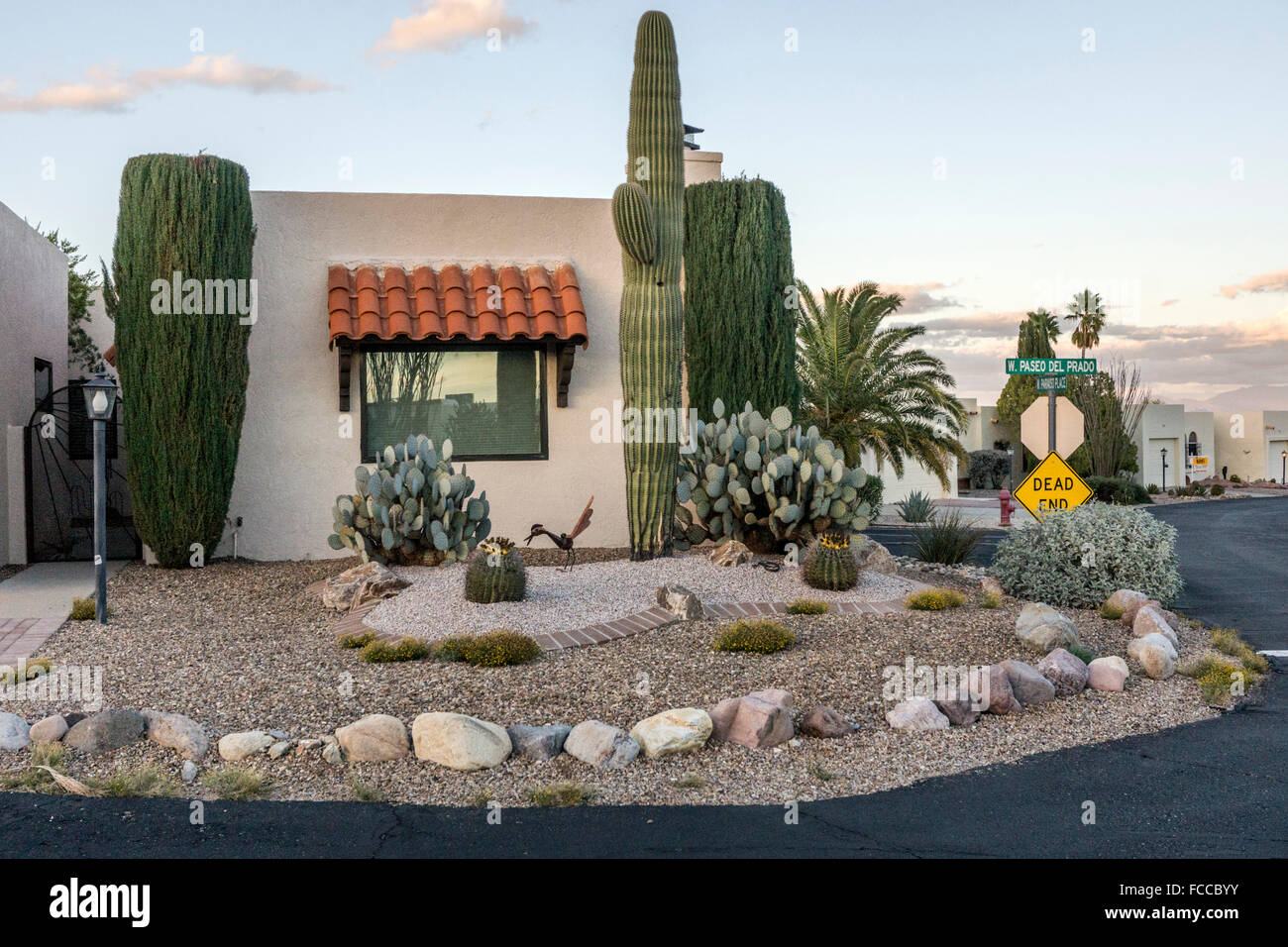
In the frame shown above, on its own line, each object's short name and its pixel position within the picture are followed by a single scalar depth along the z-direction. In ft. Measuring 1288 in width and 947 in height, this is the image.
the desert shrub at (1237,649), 24.53
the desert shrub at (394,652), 23.56
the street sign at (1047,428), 39.21
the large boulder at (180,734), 17.92
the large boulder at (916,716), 19.43
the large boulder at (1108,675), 22.31
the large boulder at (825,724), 18.75
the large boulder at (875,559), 34.68
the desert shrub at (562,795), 15.70
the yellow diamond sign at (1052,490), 35.63
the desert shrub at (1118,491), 86.48
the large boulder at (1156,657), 23.31
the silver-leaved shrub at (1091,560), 31.09
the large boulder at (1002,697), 20.57
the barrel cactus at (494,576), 27.68
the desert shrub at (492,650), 22.86
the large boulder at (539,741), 17.69
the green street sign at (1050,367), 37.45
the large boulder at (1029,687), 21.20
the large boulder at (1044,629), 24.34
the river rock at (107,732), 18.12
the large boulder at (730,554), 32.91
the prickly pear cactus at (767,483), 33.45
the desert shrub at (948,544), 40.60
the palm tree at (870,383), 63.67
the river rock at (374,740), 17.51
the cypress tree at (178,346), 36.45
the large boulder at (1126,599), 29.17
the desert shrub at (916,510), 55.62
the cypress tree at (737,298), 41.34
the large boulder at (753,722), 18.39
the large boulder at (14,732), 18.30
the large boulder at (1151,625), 26.37
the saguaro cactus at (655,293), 34.17
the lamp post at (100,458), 28.14
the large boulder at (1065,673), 22.03
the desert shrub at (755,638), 23.61
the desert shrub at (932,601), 28.66
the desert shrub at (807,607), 28.02
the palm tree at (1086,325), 153.28
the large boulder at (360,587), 29.81
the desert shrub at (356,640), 25.23
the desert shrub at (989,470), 124.98
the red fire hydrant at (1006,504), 67.72
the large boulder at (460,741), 17.24
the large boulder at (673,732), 17.84
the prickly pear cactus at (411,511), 32.68
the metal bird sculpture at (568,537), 33.68
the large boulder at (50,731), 18.39
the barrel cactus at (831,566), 30.25
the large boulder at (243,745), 17.70
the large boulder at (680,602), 27.14
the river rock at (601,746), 17.39
